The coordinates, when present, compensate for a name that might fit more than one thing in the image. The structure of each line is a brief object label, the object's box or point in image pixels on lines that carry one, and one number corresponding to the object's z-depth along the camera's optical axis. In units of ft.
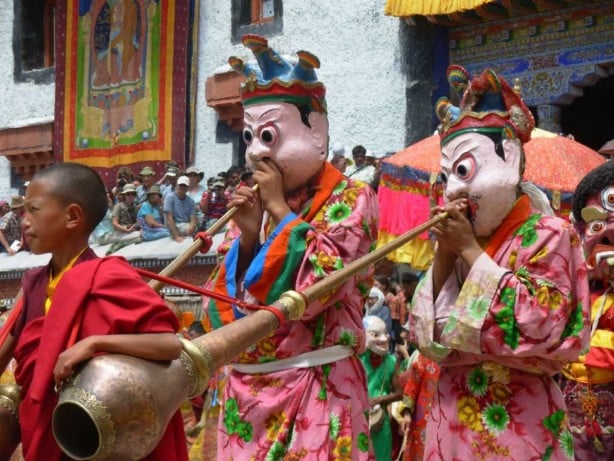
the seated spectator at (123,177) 47.34
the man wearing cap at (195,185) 42.29
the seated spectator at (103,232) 43.14
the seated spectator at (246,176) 36.26
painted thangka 47.55
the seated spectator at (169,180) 41.63
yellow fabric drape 35.45
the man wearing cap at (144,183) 44.07
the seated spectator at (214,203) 38.01
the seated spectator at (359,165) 35.22
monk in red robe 8.11
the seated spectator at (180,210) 39.29
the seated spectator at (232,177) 38.43
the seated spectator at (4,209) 52.23
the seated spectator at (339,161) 35.06
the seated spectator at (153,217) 40.19
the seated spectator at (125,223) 41.60
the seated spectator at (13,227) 48.19
